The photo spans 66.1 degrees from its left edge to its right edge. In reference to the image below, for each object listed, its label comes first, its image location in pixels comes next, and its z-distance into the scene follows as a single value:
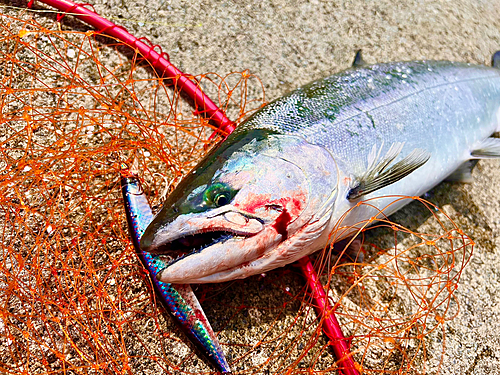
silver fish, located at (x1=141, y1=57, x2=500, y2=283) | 0.22
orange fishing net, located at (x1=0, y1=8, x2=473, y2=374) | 0.26
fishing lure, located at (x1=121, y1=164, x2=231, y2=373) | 0.25
